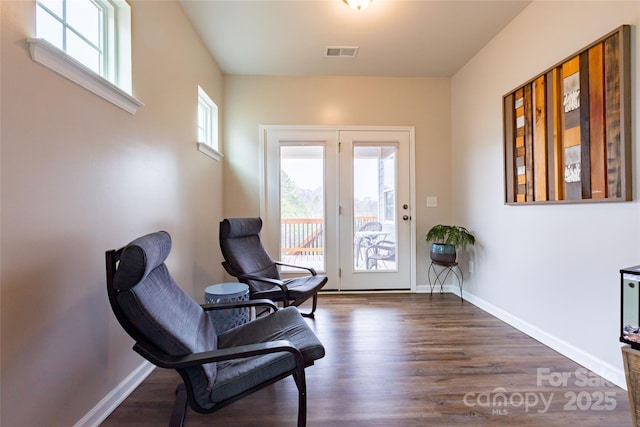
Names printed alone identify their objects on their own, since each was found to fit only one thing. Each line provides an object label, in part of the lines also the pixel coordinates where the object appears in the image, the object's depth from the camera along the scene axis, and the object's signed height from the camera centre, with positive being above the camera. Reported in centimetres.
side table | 193 -64
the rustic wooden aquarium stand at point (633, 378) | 121 -73
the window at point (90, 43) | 116 +87
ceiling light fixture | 214 +163
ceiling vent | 291 +173
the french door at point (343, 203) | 356 +14
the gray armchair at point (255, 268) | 238 -50
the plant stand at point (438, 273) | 359 -79
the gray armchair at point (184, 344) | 106 -56
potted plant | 316 -32
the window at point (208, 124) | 291 +104
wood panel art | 163 +57
